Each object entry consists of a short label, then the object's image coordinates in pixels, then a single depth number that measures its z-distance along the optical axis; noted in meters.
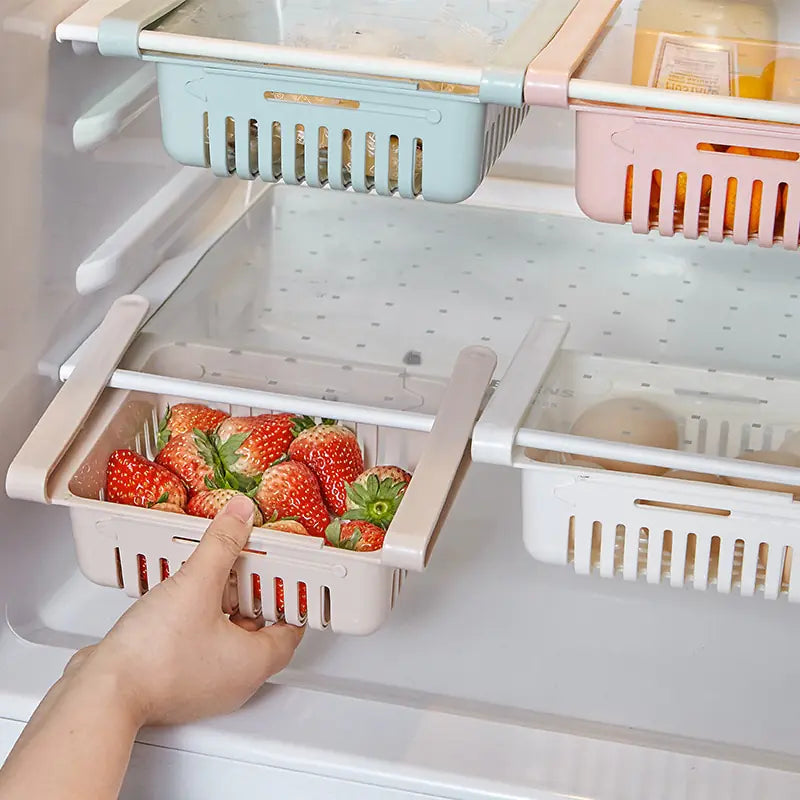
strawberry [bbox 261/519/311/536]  1.40
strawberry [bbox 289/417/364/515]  1.45
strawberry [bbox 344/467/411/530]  1.42
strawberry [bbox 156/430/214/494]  1.44
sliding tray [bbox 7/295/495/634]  1.35
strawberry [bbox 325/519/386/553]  1.39
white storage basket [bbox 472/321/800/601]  1.35
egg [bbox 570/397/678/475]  1.41
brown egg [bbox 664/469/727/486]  1.41
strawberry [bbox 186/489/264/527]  1.41
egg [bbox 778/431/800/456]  1.41
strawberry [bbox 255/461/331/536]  1.42
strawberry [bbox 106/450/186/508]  1.41
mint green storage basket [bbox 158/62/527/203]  1.31
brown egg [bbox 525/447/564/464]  1.42
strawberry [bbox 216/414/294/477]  1.45
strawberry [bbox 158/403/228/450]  1.47
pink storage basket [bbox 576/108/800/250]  1.28
